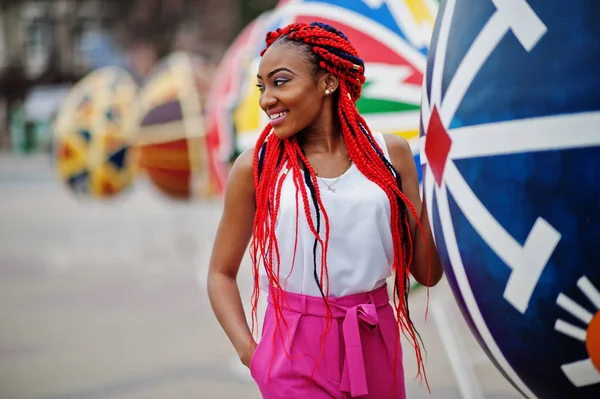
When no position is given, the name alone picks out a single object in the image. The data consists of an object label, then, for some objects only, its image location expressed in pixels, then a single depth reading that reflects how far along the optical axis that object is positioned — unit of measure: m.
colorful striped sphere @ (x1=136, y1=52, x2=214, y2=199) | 10.86
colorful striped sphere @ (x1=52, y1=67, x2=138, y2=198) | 13.12
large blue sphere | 1.79
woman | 2.18
